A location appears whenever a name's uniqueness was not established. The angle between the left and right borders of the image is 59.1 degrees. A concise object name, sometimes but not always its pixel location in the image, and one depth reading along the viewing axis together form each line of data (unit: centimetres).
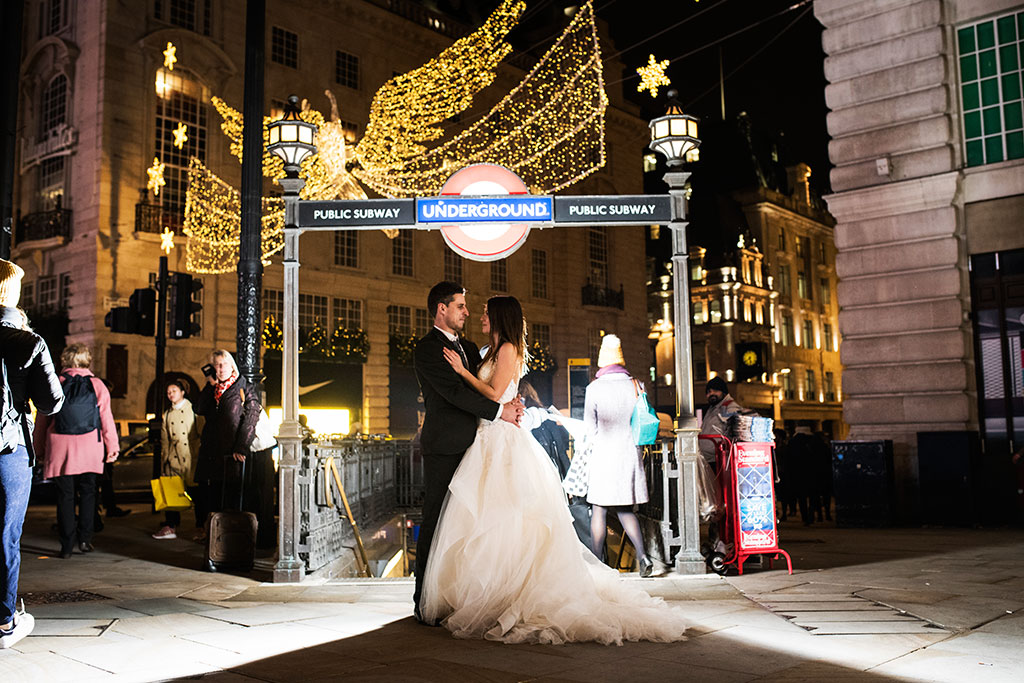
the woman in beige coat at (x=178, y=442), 1221
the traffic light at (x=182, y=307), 1369
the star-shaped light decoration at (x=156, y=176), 2750
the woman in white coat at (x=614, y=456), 840
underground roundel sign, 852
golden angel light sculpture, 2495
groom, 605
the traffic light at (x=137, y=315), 1490
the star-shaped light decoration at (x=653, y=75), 1047
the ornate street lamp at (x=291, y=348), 819
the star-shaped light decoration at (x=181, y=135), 2784
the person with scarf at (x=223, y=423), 1019
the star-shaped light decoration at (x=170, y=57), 2795
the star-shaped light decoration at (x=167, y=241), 2642
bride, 547
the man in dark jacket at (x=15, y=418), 523
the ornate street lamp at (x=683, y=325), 834
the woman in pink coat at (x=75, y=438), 977
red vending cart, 864
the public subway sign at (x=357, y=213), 862
